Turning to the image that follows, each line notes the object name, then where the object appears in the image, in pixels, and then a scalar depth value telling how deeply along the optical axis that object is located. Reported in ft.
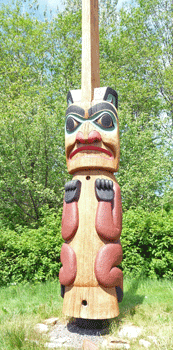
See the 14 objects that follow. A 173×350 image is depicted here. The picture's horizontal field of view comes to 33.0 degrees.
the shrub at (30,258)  21.25
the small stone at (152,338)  10.85
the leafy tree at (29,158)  30.60
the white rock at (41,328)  12.38
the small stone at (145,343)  10.69
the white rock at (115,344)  10.59
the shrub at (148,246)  20.98
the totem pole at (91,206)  11.96
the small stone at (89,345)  10.36
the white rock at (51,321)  13.25
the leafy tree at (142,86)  30.96
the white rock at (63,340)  11.58
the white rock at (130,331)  11.64
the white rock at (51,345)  10.82
